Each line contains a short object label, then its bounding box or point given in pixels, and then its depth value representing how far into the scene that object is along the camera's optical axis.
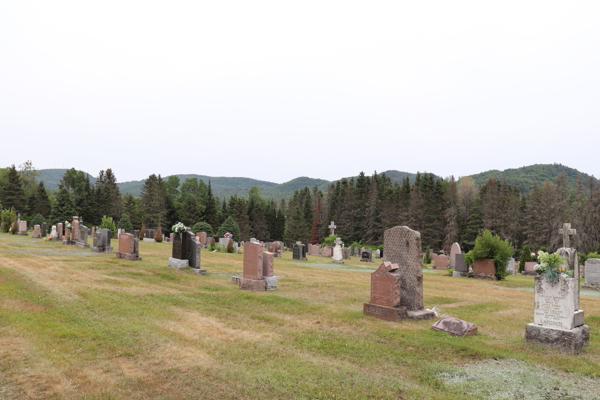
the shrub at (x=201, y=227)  41.06
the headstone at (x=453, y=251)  24.90
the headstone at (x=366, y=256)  32.30
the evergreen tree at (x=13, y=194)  56.25
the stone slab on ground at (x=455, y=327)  7.98
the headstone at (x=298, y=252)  27.45
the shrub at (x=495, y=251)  20.30
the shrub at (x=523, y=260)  26.98
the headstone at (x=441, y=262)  28.00
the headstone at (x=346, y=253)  31.13
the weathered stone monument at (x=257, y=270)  12.82
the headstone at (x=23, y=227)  32.44
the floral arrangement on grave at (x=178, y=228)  16.36
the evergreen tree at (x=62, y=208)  46.45
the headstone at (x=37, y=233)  29.60
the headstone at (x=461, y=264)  21.97
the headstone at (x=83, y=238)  23.47
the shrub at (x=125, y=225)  39.69
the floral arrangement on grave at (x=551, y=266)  7.46
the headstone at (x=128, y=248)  18.22
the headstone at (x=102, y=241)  20.59
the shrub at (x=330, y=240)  34.25
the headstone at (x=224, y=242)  30.84
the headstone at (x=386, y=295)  9.34
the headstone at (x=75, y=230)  24.42
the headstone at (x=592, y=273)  18.82
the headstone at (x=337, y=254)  27.22
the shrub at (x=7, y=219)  33.84
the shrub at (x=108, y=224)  31.22
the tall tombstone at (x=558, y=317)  7.12
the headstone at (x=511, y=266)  25.25
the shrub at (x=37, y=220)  40.88
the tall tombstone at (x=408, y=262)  9.75
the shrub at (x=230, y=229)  42.56
